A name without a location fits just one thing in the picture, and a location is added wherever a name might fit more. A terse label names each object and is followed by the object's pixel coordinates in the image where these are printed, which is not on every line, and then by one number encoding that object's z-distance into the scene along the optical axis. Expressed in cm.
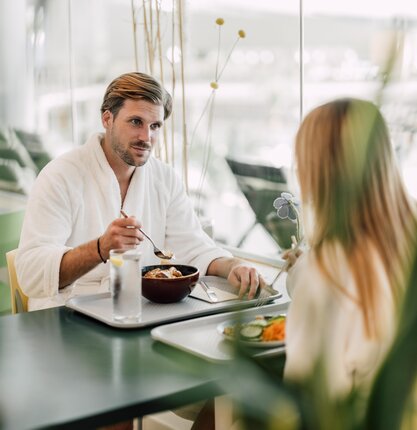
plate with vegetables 148
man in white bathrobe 214
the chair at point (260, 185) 368
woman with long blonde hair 106
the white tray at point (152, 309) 168
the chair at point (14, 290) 236
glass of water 164
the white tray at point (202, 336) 144
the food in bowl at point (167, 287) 181
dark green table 118
